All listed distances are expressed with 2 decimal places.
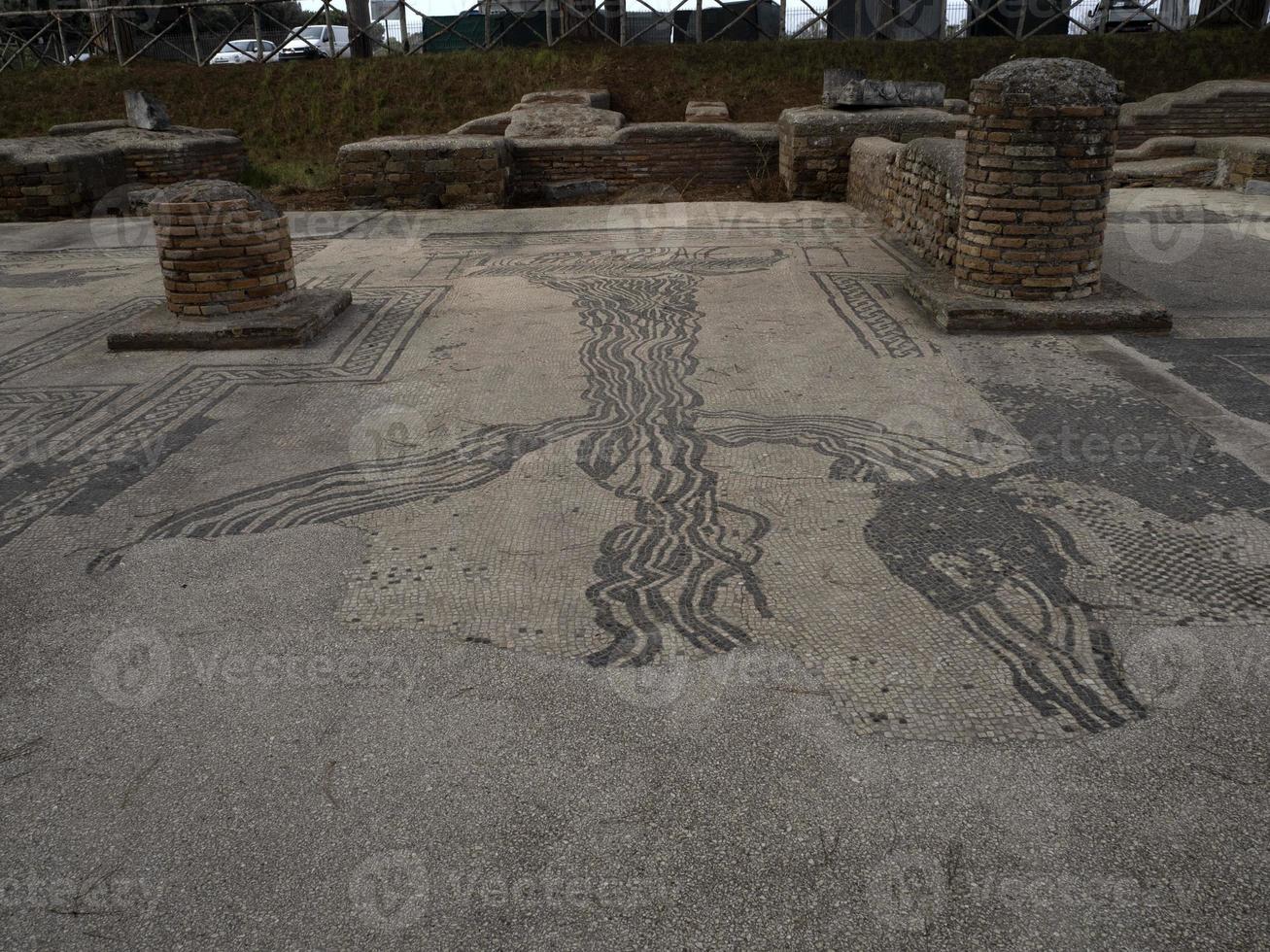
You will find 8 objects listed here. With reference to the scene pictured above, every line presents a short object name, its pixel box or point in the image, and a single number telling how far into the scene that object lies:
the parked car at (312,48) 15.88
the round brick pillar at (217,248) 4.43
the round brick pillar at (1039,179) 4.13
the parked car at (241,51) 16.36
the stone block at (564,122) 10.10
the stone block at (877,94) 8.62
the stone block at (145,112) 10.28
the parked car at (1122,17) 15.27
